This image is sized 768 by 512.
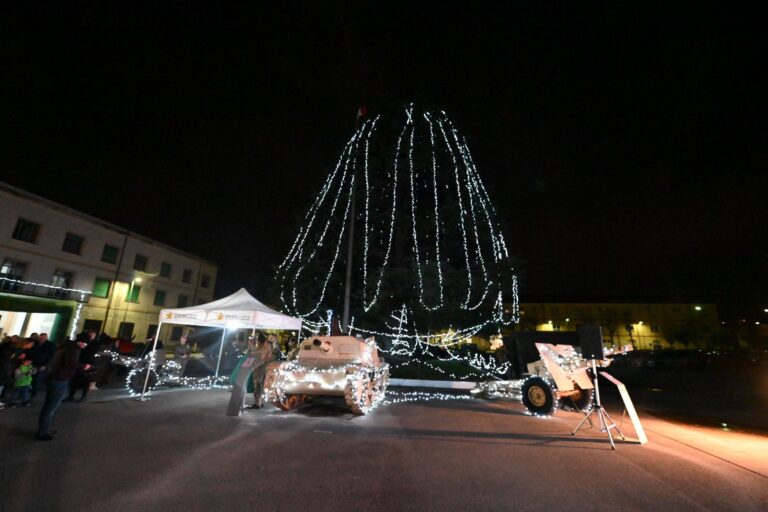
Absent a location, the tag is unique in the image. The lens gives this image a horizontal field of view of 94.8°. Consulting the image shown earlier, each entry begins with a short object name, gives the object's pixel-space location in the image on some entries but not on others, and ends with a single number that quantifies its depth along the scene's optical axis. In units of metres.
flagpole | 12.74
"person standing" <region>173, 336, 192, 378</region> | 12.47
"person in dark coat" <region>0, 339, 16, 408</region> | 7.47
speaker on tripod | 6.61
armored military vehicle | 8.05
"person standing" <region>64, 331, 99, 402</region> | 8.41
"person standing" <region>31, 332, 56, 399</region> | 8.21
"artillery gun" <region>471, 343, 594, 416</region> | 8.83
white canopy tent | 10.27
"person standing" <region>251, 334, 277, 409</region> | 8.97
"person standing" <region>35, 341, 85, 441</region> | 5.38
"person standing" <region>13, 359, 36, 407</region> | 7.57
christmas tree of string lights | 17.14
